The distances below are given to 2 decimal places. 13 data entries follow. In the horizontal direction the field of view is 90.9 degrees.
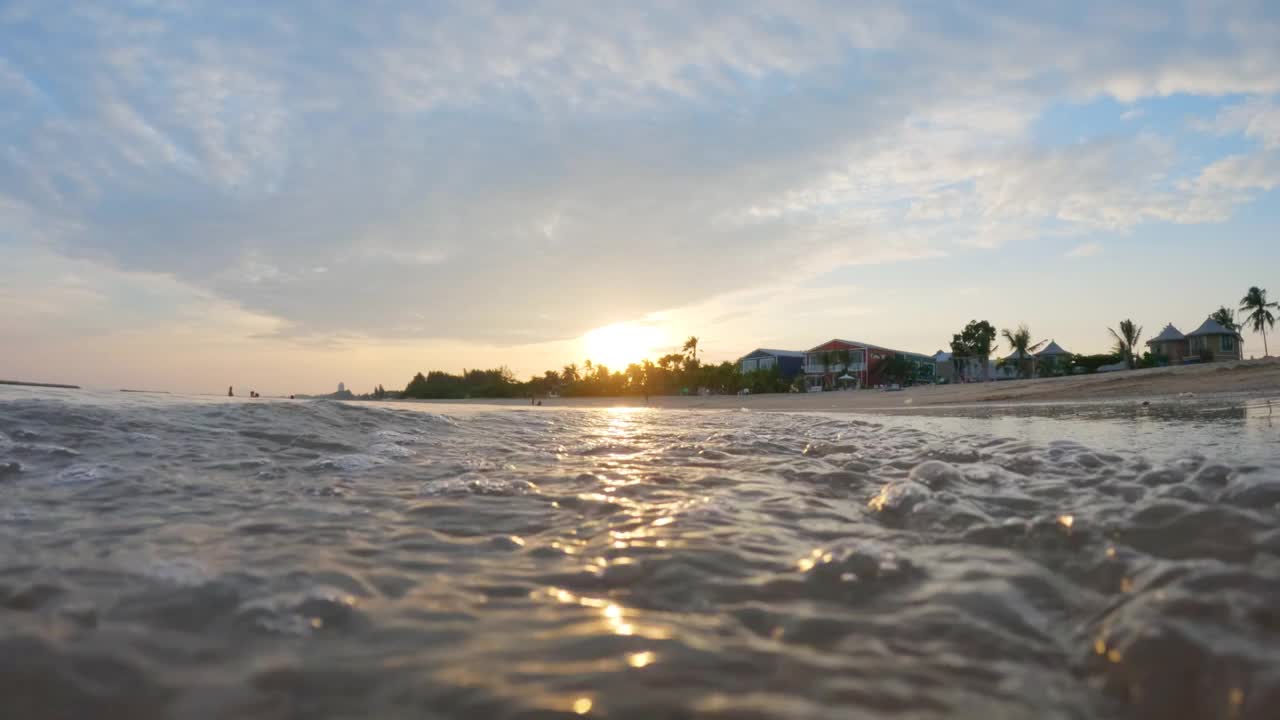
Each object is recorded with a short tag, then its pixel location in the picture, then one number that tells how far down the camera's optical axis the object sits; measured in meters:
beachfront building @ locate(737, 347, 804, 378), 81.06
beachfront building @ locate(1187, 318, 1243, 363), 59.53
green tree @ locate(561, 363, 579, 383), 85.64
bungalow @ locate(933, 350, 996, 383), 77.00
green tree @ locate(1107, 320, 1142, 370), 67.31
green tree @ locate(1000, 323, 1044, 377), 72.00
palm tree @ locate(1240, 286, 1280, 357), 74.31
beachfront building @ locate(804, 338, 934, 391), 73.88
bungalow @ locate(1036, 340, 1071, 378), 73.75
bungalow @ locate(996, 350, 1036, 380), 73.56
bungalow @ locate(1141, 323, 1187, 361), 62.91
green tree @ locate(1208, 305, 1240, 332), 73.56
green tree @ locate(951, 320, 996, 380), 72.12
